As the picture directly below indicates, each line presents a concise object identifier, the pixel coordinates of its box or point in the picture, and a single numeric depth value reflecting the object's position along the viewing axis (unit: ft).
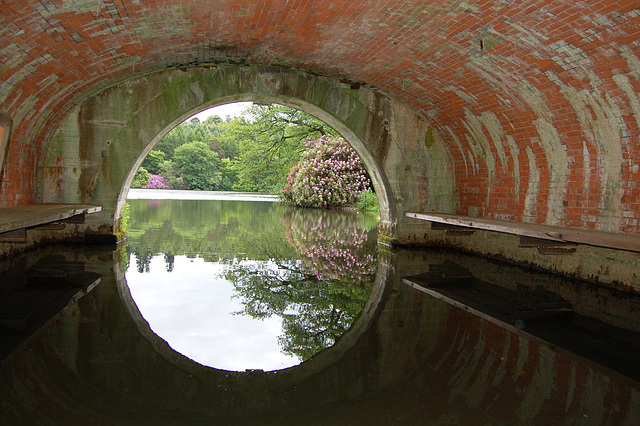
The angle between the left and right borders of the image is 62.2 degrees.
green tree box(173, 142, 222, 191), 201.98
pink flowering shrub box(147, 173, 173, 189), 188.65
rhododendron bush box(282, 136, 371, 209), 69.56
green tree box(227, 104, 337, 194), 63.93
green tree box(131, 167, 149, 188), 169.37
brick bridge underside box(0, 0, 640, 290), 17.75
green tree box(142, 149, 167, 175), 198.39
